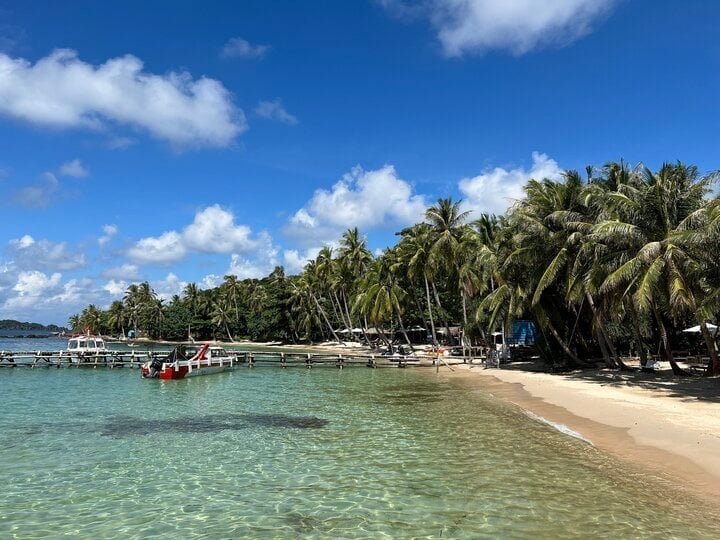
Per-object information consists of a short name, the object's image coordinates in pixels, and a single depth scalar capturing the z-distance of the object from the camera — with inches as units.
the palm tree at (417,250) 1727.4
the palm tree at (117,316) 4867.1
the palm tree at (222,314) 3671.3
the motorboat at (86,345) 1803.6
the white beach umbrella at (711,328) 1062.4
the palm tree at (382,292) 2008.2
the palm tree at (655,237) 736.3
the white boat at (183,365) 1290.6
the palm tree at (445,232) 1627.7
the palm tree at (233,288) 3791.8
